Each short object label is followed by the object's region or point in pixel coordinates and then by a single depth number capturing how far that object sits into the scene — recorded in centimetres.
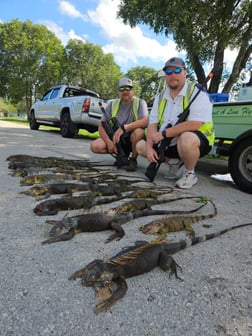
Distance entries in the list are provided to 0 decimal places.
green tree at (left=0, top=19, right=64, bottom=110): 3866
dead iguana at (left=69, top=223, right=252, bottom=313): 167
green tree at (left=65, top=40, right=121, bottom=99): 4600
